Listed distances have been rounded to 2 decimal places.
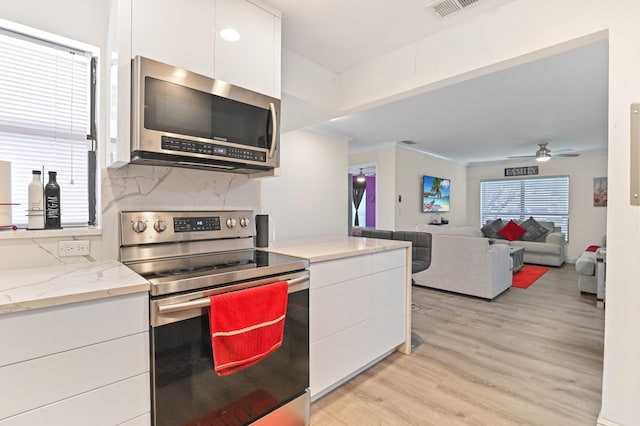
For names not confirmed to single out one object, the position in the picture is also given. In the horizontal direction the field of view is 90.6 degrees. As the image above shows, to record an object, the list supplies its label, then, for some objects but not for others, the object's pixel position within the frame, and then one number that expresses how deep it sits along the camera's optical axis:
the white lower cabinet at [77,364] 0.96
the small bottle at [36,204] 1.52
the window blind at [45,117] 1.61
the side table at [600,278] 3.71
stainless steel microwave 1.39
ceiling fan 5.74
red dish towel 1.31
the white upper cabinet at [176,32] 1.44
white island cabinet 1.87
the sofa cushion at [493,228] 7.39
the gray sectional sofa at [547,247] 6.29
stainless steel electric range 1.23
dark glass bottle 1.57
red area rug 4.98
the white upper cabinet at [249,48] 1.71
